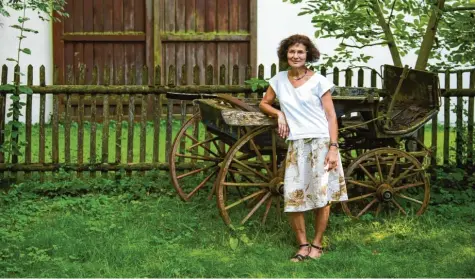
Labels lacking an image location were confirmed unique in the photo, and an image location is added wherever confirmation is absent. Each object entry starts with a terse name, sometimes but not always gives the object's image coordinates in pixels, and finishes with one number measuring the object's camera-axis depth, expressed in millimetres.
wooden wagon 5844
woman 5285
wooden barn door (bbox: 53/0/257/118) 12773
